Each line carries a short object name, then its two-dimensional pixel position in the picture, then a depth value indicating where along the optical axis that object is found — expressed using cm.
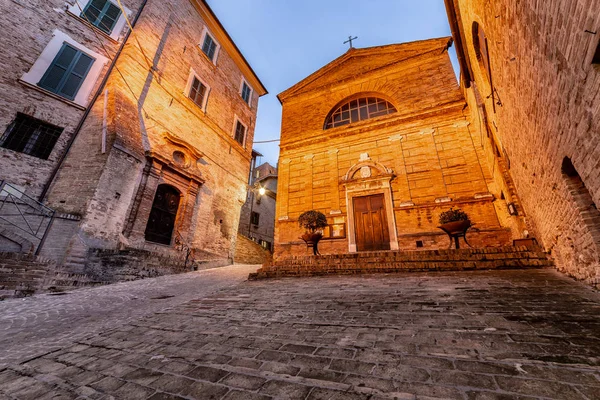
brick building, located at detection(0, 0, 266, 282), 762
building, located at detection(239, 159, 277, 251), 2323
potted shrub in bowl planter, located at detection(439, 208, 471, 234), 646
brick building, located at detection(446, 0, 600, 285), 198
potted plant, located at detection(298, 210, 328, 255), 796
